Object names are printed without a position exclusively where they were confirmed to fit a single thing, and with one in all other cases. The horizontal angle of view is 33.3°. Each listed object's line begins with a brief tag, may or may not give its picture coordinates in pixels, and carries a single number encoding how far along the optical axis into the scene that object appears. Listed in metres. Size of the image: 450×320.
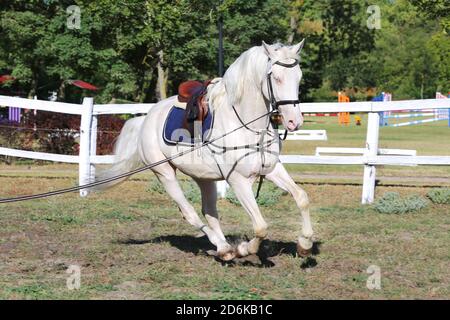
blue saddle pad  8.13
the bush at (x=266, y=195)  12.77
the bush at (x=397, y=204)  11.86
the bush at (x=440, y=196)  12.75
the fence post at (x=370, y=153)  13.23
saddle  7.84
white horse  6.89
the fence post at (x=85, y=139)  14.41
